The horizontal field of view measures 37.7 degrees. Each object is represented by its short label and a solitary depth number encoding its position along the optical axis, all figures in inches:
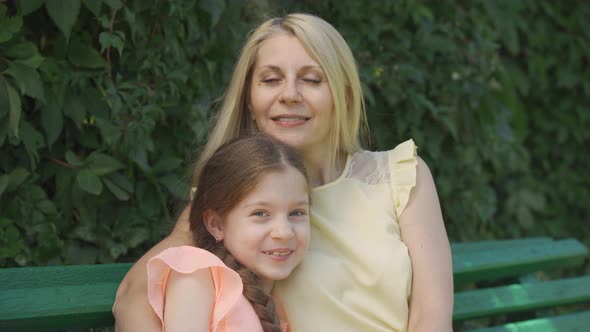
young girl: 81.4
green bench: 85.4
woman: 95.0
